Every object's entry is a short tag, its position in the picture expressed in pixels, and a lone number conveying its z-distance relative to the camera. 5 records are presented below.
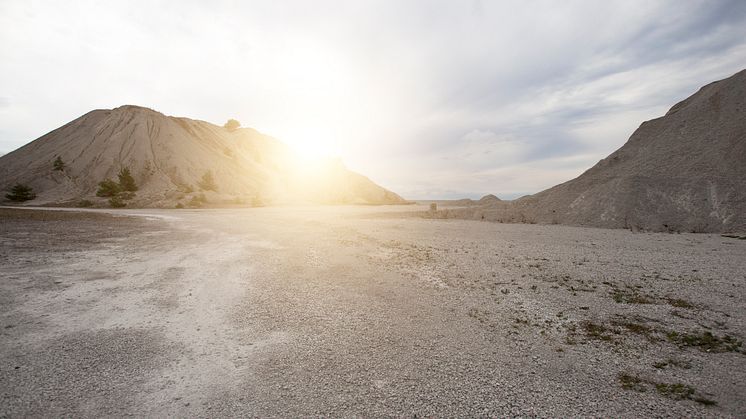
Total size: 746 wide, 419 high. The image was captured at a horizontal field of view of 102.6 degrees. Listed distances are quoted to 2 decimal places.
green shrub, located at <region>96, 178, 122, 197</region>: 63.00
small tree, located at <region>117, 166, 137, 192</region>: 68.06
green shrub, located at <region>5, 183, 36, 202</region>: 59.75
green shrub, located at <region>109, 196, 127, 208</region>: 56.72
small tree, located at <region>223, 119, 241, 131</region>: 147.29
